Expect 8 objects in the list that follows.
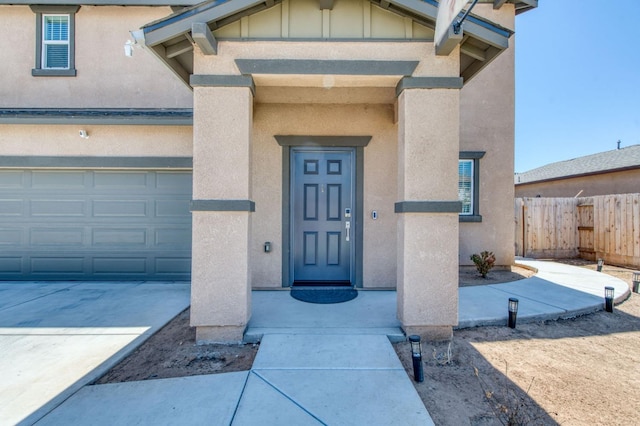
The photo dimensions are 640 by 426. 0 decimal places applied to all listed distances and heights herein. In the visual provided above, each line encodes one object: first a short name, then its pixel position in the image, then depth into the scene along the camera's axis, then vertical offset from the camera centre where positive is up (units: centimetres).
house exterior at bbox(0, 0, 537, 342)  349 +112
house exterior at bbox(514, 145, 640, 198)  1227 +180
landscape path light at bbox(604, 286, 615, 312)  458 -125
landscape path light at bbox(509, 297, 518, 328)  395 -125
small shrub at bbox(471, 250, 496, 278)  632 -97
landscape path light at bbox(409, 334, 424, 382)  277 -131
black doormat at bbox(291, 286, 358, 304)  463 -127
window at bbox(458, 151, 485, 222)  709 +75
